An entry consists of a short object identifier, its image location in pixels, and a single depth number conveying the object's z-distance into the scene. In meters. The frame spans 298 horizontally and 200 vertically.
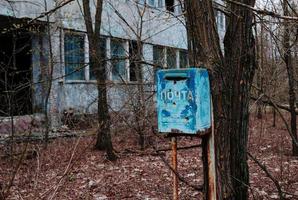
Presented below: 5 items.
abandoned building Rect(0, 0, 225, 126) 13.68
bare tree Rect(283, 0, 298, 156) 8.99
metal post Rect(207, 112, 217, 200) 3.19
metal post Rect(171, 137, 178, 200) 3.20
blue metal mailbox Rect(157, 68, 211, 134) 3.03
